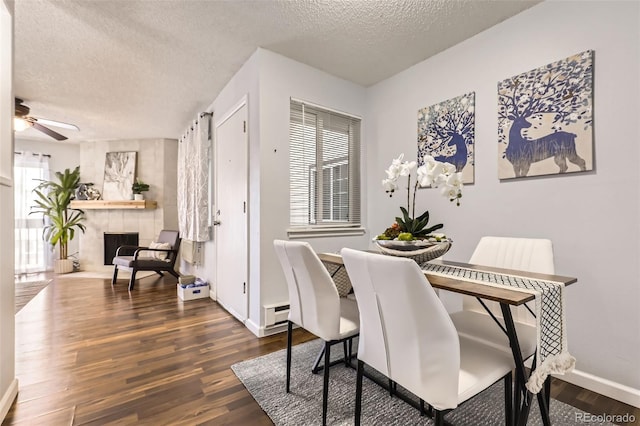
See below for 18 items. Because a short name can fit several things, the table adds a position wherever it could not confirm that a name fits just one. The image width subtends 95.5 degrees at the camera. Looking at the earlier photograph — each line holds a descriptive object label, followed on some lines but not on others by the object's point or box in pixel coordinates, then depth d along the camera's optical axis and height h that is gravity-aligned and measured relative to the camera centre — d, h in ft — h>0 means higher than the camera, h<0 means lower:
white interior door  9.12 -0.02
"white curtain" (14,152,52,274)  17.02 -0.40
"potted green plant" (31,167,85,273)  16.97 +0.15
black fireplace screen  18.07 -1.79
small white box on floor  11.67 -3.19
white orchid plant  4.64 +0.48
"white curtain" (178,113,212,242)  12.28 +1.40
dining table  3.37 -0.97
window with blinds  9.18 +1.52
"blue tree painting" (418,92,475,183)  7.73 +2.28
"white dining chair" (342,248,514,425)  3.01 -1.44
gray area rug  4.74 -3.39
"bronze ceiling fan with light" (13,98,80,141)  10.28 +3.39
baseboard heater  8.16 -2.90
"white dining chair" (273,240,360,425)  4.66 -1.46
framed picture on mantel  17.89 +2.32
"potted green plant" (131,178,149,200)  17.34 +1.41
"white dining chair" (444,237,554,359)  4.44 -1.75
